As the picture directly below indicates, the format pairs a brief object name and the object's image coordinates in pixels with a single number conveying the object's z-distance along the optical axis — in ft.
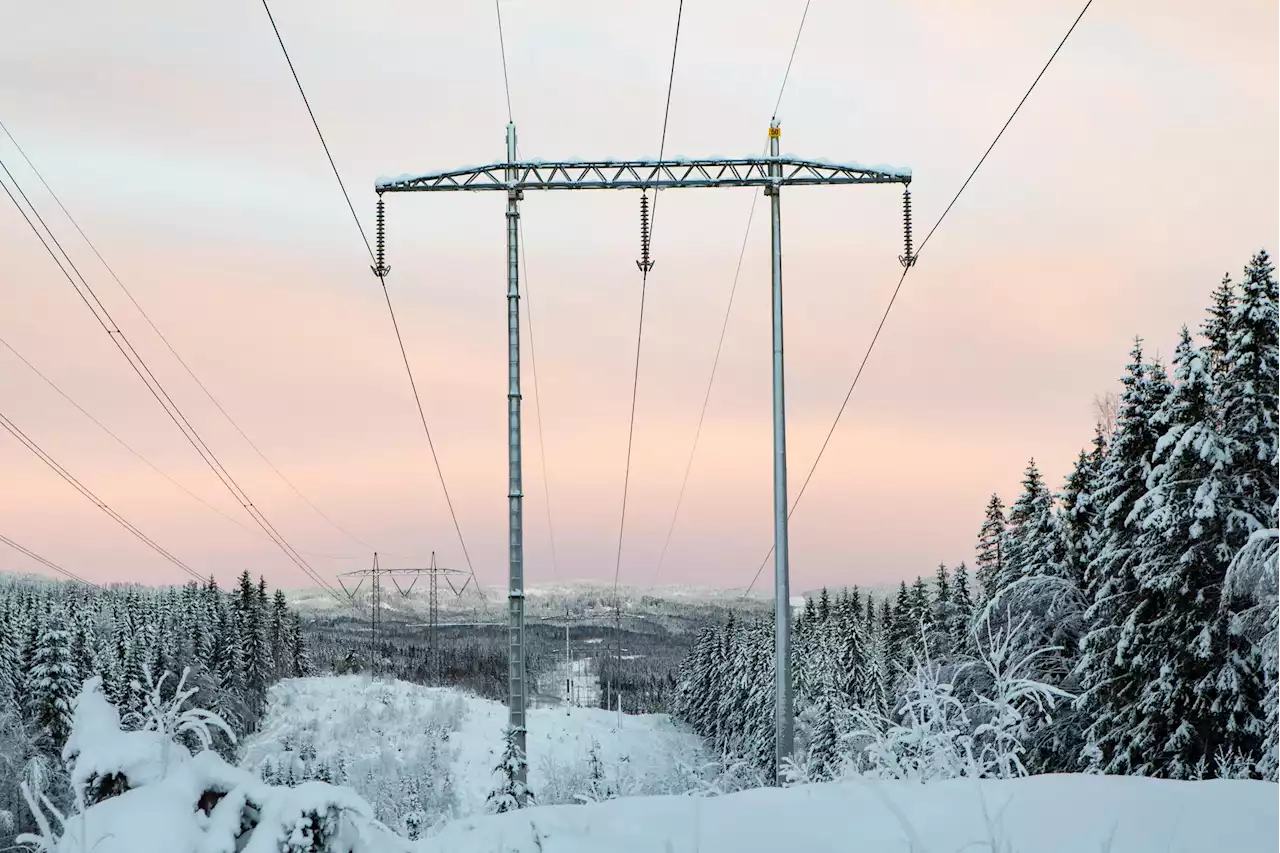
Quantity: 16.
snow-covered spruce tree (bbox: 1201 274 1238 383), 77.46
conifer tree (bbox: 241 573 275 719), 260.42
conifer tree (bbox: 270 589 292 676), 341.62
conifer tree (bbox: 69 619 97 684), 139.18
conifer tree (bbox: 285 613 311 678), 378.94
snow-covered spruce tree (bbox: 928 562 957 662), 148.25
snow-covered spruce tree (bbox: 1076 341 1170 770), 80.12
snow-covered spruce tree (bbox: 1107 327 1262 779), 69.62
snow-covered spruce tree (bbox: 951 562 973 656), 140.36
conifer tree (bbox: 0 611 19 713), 118.33
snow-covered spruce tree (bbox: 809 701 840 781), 152.69
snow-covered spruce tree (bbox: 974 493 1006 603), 131.03
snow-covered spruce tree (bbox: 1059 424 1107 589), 99.76
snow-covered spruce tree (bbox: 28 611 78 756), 124.88
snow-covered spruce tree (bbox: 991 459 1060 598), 102.17
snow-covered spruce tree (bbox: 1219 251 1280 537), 71.41
